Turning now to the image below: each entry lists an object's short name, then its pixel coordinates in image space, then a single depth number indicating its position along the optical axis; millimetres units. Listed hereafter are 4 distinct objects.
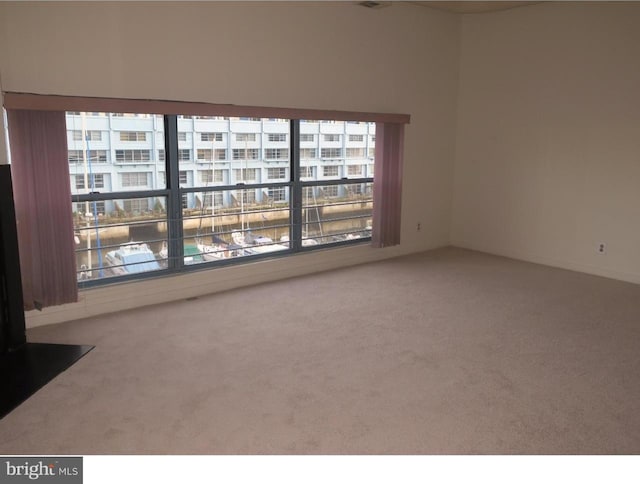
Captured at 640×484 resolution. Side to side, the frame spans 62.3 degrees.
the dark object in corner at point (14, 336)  3156
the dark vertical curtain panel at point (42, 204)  3613
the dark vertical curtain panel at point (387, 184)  5778
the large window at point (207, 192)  4281
